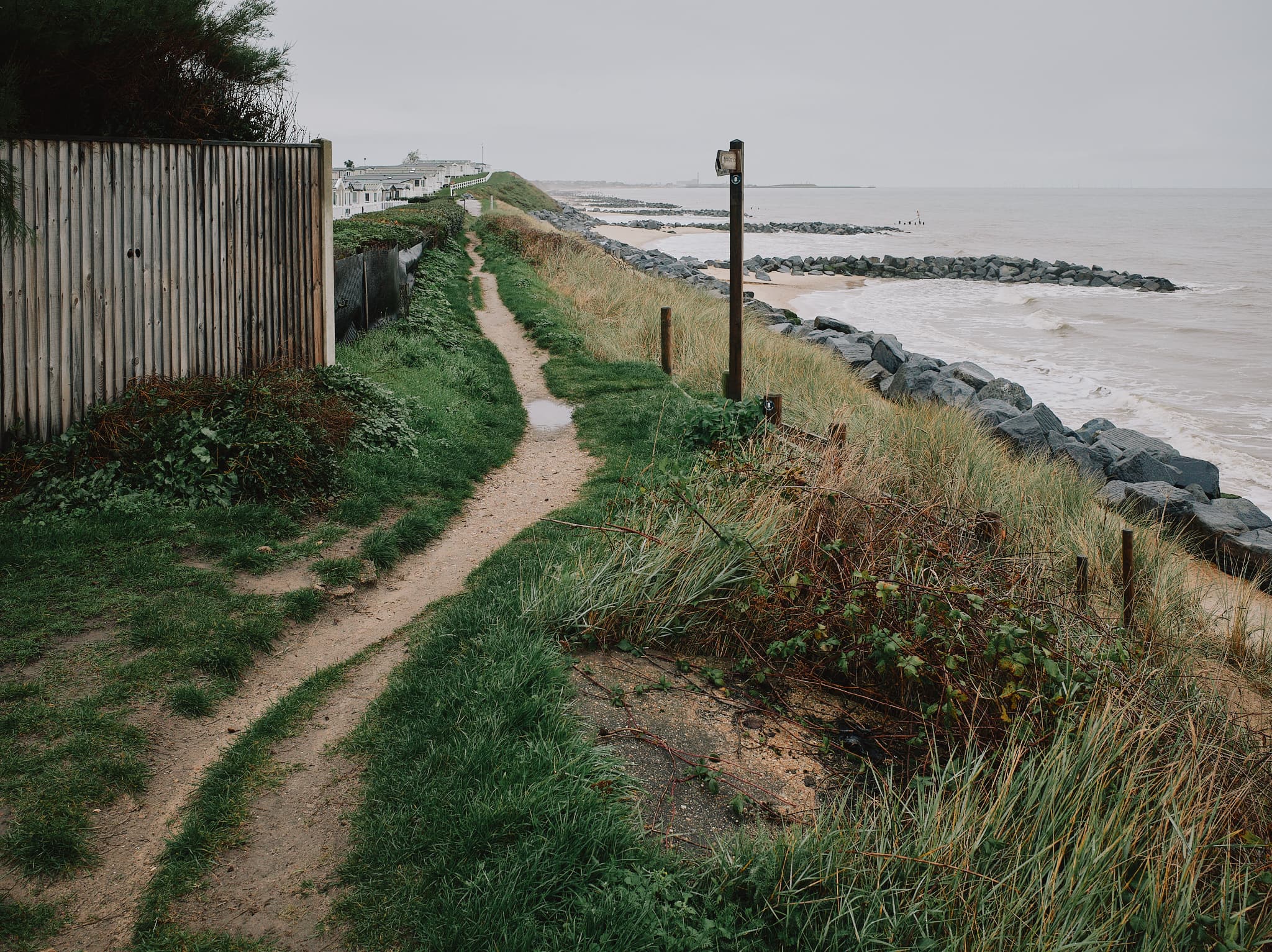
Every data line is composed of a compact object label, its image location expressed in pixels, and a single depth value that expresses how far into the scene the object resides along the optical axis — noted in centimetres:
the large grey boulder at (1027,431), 1246
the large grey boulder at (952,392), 1441
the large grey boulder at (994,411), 1353
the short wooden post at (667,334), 1376
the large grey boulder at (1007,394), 1564
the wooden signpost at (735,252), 955
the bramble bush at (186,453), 645
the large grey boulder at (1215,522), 996
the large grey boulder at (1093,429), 1373
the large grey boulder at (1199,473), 1186
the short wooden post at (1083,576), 568
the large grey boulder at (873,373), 1672
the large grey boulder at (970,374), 1692
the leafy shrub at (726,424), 896
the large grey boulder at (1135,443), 1264
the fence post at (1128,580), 625
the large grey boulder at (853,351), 1809
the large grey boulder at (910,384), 1566
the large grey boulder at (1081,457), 1182
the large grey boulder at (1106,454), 1239
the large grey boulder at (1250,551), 936
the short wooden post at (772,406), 883
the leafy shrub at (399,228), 1379
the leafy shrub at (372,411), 834
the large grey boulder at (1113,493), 1045
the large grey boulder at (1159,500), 1048
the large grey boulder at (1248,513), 1040
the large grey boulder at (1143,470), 1170
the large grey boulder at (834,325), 2266
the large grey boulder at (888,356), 1855
